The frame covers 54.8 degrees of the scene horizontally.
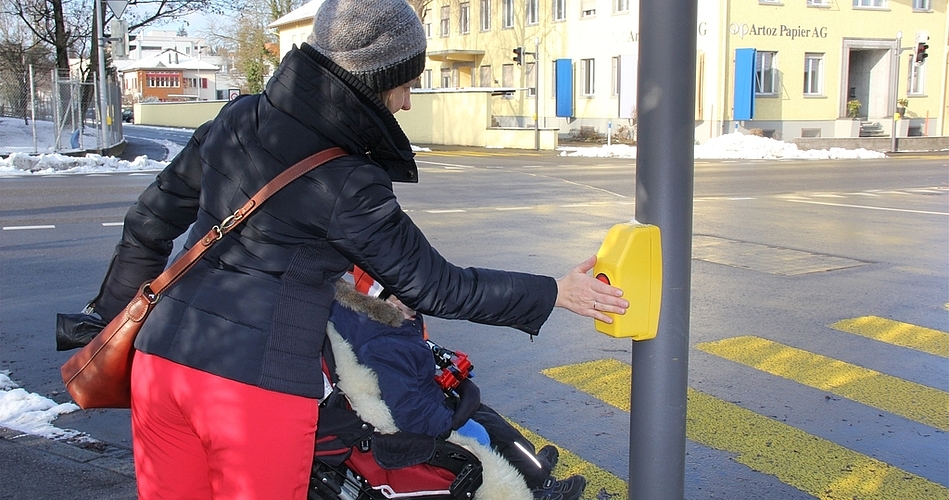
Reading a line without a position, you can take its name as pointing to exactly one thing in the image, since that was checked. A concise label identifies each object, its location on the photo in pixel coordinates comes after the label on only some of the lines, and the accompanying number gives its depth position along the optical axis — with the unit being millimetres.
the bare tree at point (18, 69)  28125
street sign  24875
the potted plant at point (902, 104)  33888
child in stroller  2424
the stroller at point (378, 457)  2418
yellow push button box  2102
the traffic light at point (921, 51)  29000
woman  1975
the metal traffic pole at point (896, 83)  28553
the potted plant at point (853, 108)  35500
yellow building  32562
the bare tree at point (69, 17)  31531
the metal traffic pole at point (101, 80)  23828
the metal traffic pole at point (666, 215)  2131
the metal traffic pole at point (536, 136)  32053
